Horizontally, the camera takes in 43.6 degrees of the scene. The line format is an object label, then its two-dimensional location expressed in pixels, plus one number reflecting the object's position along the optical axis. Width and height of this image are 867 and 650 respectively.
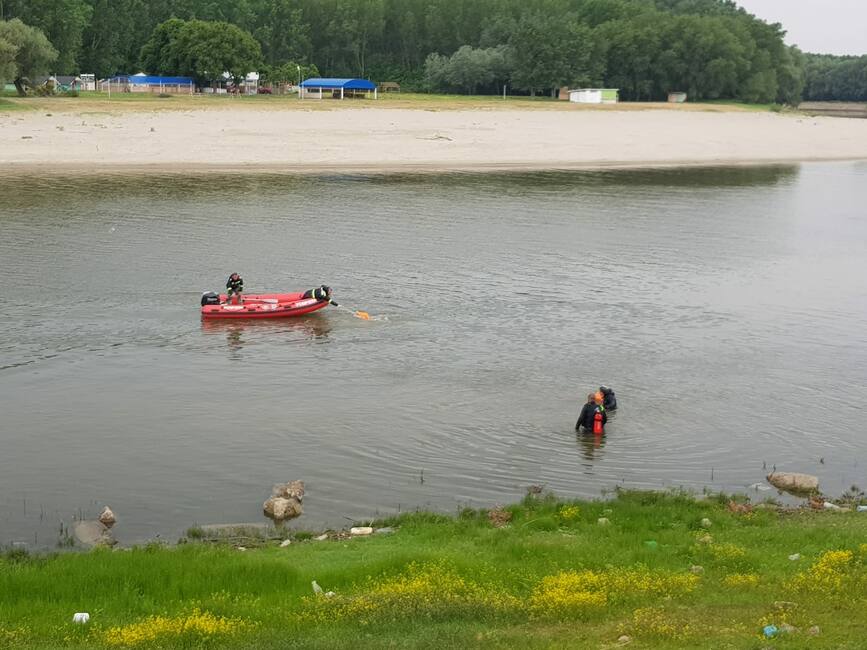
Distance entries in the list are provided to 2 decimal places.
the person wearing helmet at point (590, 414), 29.47
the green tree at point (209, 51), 149.88
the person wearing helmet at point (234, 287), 42.91
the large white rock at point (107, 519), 23.19
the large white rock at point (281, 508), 23.64
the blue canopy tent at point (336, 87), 157.69
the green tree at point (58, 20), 136.00
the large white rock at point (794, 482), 25.83
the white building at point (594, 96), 162.50
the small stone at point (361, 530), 22.19
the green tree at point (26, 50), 111.19
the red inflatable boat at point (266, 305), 42.62
